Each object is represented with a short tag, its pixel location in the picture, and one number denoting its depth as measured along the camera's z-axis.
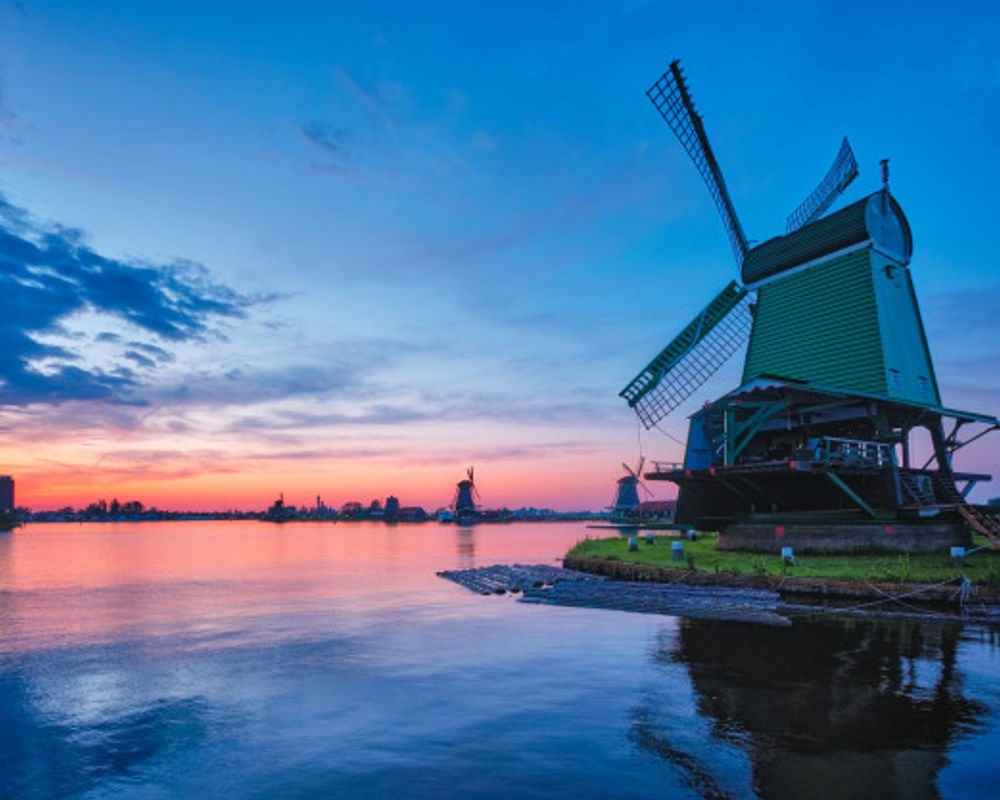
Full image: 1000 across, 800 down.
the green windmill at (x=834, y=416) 30.22
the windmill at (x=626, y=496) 136.64
